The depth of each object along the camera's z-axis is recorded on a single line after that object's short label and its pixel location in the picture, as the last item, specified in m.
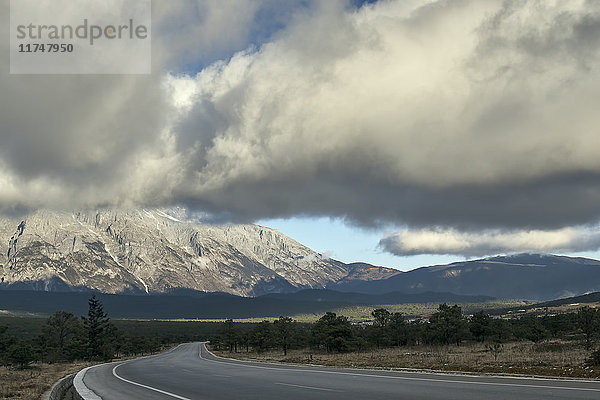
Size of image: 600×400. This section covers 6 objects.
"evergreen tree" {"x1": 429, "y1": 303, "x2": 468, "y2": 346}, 99.00
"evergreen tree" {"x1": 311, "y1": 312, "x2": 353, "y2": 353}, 94.31
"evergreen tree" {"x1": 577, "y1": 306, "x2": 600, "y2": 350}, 61.84
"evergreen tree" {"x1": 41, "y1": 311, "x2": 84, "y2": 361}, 125.62
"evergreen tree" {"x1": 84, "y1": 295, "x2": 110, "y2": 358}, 132.00
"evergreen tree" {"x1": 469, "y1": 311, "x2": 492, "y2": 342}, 106.75
